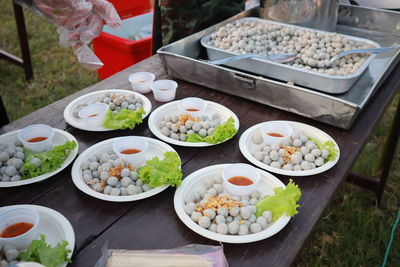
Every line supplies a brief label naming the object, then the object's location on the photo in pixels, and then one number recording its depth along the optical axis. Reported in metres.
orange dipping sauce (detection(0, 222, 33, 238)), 0.80
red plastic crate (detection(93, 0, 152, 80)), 2.25
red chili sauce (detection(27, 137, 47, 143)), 1.09
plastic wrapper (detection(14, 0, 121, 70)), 1.20
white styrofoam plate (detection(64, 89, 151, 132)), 1.20
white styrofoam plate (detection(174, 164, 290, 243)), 0.82
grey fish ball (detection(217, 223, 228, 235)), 0.84
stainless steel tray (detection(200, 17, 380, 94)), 1.27
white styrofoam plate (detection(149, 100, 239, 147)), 1.19
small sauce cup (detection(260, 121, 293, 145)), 1.14
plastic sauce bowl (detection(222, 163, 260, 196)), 0.93
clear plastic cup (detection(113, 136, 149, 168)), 1.04
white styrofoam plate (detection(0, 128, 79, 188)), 0.98
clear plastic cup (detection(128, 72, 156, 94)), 1.41
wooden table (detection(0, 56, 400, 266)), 0.82
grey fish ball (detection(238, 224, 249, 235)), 0.84
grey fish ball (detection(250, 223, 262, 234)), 0.85
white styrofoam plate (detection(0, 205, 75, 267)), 0.83
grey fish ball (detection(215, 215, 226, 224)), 0.85
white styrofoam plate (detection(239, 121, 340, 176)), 1.02
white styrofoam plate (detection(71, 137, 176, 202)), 0.93
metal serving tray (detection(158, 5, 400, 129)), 1.16
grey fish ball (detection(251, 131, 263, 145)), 1.16
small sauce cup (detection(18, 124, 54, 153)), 1.07
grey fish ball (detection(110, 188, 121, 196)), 0.95
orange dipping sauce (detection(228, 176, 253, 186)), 0.96
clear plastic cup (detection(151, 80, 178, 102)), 1.36
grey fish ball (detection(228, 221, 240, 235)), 0.84
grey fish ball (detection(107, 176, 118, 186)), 0.97
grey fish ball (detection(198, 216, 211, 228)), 0.85
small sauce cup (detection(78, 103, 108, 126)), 1.21
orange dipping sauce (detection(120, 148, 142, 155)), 1.07
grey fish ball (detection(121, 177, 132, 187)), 0.97
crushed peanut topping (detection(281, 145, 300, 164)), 1.07
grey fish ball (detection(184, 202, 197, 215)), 0.89
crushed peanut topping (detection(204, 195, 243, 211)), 0.89
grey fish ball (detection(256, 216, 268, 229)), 0.86
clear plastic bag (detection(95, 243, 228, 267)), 0.72
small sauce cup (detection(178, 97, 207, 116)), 1.27
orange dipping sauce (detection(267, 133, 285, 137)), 1.16
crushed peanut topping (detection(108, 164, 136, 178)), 0.99
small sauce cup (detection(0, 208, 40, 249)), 0.78
